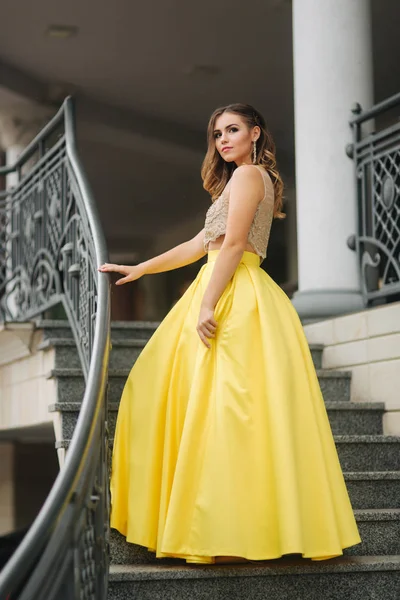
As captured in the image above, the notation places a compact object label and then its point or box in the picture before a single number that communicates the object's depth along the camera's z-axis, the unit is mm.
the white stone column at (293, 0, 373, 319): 5141
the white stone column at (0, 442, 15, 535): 10133
